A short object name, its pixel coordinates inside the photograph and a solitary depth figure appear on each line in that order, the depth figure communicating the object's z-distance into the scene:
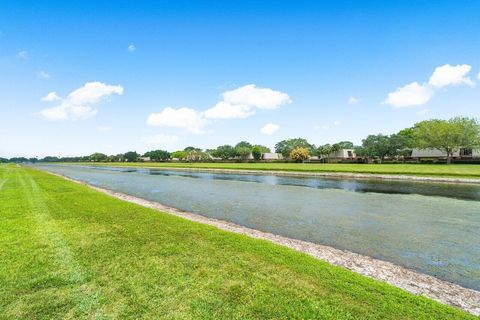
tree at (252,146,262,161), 151.00
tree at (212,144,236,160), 163.68
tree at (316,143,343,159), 113.89
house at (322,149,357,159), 116.98
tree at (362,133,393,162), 99.38
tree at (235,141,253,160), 159.88
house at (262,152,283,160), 166.20
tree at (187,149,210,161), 186.25
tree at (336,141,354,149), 194.54
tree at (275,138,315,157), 176.35
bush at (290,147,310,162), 111.62
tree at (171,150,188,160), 192.77
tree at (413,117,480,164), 71.69
